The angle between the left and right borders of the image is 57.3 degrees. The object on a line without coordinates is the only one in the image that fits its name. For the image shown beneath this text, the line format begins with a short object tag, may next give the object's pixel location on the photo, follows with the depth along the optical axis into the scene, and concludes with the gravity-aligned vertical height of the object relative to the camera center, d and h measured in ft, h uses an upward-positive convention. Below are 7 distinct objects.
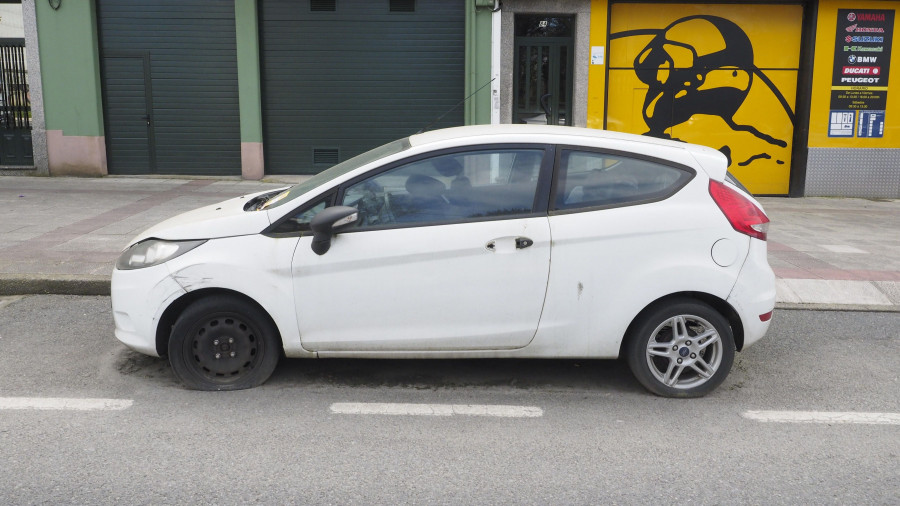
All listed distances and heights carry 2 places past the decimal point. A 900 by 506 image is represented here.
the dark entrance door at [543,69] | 45.52 +1.51
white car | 15.34 -3.16
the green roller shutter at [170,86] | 46.57 +0.51
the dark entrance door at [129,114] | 47.24 -1.08
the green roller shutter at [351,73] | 46.39 +1.27
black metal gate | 47.65 -0.72
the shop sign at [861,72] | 44.34 +1.36
